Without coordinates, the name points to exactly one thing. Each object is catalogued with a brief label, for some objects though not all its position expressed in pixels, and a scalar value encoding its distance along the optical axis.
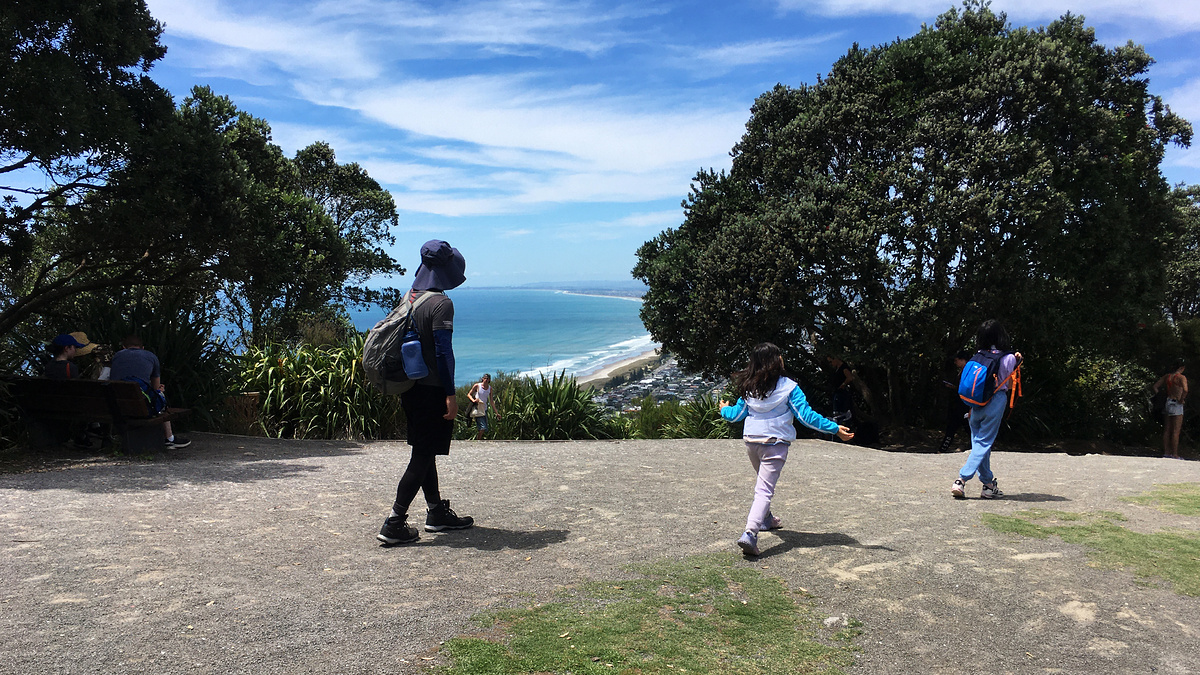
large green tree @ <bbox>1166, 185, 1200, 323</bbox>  20.78
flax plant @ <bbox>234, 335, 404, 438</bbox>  10.68
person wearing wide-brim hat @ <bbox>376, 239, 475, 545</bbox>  4.66
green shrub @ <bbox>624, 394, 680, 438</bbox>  14.31
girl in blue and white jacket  4.95
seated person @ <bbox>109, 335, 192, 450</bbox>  8.12
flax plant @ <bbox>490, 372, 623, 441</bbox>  11.63
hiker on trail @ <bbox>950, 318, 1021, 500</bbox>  6.46
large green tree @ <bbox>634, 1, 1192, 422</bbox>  12.41
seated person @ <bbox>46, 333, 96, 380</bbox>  8.16
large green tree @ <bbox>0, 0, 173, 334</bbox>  7.95
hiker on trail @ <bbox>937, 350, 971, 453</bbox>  12.24
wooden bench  7.69
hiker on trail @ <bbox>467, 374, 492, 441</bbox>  11.13
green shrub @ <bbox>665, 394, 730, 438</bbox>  13.62
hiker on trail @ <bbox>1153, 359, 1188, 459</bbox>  12.25
